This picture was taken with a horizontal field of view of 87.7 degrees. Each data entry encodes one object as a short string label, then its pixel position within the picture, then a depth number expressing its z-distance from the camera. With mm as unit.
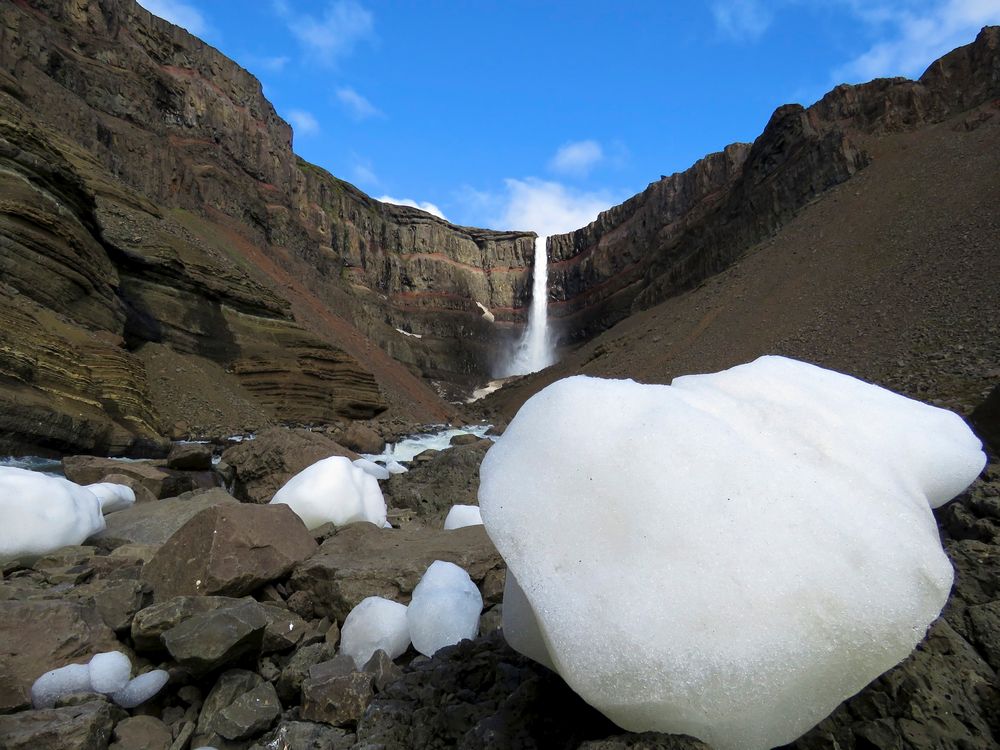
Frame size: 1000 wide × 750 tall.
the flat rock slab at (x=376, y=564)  3197
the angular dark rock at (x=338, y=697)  2193
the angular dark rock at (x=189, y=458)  7805
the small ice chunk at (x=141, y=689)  2369
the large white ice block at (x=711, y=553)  1292
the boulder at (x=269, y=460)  6529
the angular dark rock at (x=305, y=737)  2035
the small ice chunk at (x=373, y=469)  7434
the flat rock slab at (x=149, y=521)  4168
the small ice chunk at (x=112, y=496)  5031
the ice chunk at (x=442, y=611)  2656
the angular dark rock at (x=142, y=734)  2155
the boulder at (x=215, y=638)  2385
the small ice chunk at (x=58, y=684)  2283
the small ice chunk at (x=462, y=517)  4855
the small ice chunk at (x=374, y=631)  2721
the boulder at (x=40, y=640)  2268
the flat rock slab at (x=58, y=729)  1932
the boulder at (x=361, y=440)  13406
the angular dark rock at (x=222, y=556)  3023
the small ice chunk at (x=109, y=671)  2395
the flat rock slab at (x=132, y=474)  6270
